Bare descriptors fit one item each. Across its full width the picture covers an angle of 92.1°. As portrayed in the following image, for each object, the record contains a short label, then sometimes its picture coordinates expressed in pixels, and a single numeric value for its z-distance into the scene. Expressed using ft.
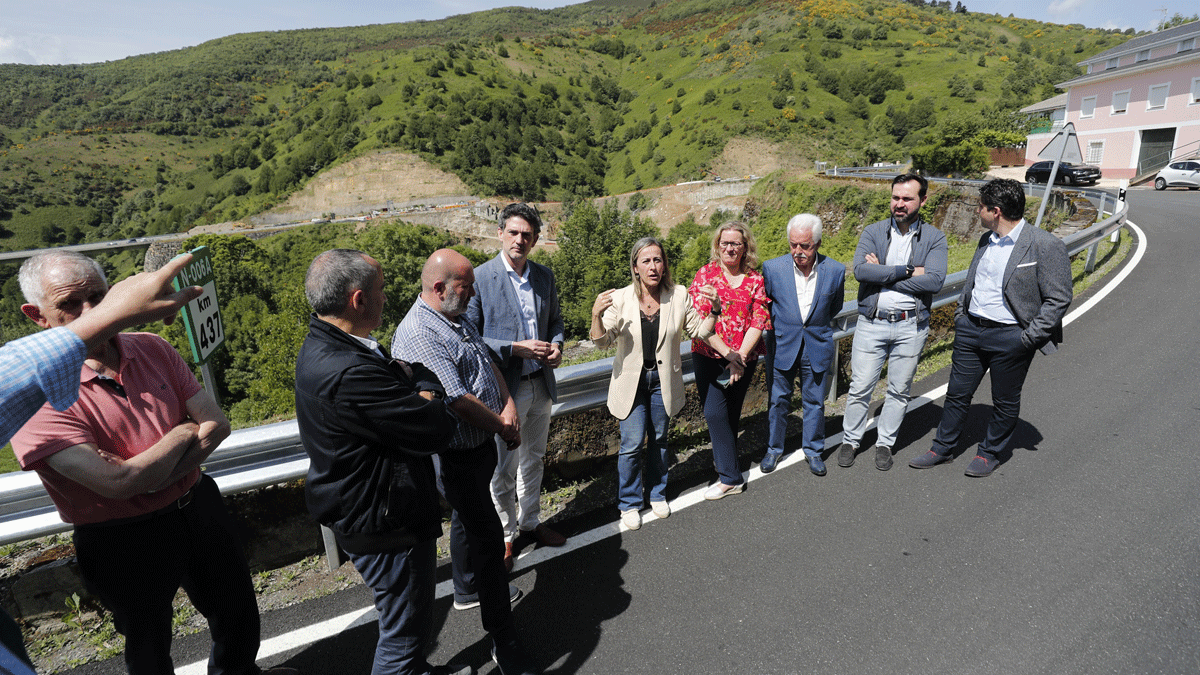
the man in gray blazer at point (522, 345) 11.06
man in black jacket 6.65
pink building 103.81
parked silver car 77.56
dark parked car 83.20
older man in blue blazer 14.03
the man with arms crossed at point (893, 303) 13.78
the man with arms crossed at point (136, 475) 6.21
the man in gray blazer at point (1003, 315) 12.73
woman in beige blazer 11.85
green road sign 11.29
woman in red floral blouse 13.01
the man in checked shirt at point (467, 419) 8.17
